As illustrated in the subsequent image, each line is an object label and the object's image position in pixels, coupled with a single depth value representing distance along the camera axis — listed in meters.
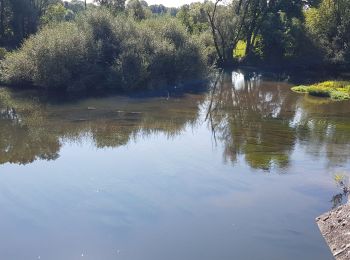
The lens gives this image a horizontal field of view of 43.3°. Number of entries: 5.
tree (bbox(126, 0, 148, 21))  60.35
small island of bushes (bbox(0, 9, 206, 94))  35.84
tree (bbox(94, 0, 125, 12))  59.55
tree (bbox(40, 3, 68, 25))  59.42
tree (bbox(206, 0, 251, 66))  54.44
